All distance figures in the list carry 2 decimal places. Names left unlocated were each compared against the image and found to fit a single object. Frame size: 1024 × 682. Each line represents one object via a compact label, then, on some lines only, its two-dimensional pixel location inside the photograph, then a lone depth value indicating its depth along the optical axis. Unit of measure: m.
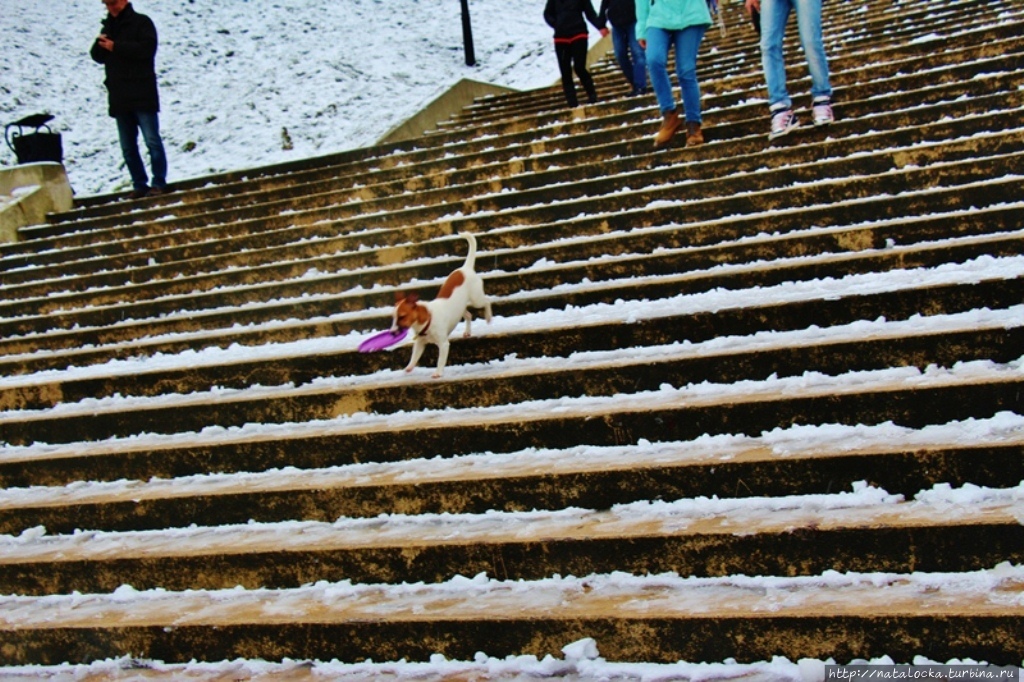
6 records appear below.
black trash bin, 8.38
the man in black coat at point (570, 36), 7.90
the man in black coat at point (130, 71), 7.46
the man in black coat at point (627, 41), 7.89
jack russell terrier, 3.50
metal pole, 17.09
